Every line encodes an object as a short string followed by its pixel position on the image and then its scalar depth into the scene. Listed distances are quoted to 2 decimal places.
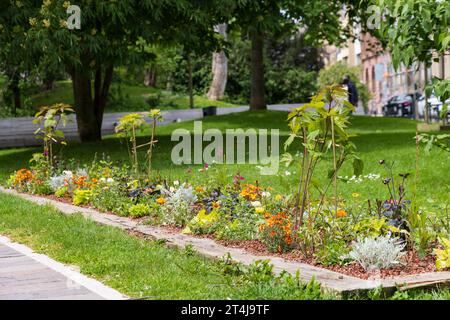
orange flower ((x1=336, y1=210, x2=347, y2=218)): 7.62
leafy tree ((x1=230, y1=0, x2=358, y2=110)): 24.78
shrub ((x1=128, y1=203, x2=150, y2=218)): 9.66
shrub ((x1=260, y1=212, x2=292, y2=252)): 7.23
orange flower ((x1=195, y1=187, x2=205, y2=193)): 9.72
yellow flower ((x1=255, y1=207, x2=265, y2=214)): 7.91
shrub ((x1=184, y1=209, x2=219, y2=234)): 8.29
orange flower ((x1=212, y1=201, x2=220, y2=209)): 8.72
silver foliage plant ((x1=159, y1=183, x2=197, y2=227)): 8.94
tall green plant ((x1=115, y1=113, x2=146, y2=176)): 11.91
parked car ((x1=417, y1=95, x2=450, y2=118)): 36.62
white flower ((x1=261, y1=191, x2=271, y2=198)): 8.84
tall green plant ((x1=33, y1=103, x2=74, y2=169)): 13.40
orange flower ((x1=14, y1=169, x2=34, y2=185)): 13.37
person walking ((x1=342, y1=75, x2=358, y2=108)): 32.03
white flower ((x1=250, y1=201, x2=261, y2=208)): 8.44
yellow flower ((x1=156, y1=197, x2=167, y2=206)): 9.28
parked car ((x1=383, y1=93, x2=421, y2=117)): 43.38
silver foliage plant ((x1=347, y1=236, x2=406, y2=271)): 6.34
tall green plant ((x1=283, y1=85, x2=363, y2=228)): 7.15
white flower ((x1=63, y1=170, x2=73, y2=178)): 12.38
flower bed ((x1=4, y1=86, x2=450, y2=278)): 6.53
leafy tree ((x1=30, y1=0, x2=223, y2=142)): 17.38
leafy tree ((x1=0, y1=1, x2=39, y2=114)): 17.94
